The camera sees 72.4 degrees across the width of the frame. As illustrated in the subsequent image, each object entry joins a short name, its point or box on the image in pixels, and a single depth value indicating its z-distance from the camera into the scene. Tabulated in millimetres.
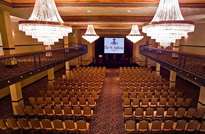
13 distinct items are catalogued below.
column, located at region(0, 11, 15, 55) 6586
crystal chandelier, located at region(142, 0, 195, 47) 3512
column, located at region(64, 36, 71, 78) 14789
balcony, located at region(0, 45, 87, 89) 4809
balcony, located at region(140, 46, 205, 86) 5145
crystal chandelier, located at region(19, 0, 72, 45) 3551
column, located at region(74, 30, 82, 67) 18442
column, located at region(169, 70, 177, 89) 11148
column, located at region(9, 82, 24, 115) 7252
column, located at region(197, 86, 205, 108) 7520
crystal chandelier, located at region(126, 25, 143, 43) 9888
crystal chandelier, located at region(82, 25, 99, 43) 10914
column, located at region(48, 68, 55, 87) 11868
